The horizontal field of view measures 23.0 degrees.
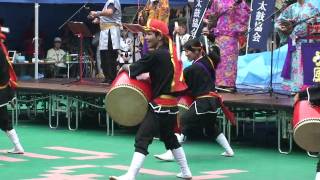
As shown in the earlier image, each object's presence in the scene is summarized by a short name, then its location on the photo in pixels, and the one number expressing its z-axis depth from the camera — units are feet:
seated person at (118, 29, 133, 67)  58.23
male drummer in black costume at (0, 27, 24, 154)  31.04
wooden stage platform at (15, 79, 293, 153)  33.47
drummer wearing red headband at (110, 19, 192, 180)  25.34
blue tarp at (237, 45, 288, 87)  41.09
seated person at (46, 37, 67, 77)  61.80
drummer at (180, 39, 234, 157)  31.42
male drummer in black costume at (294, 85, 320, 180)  23.45
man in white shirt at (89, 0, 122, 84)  41.88
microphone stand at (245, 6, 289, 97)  37.32
